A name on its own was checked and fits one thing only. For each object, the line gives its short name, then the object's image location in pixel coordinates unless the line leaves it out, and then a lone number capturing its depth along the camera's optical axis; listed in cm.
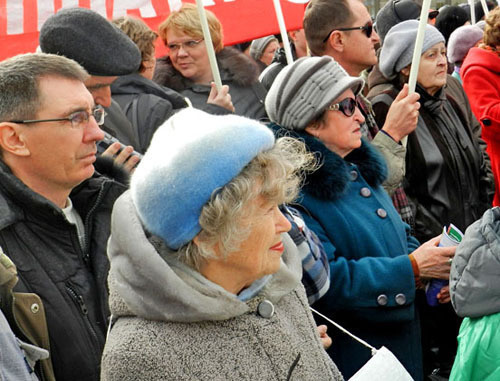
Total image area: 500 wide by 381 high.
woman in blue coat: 313
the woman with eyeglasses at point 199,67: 501
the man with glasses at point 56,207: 256
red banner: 446
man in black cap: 359
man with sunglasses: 454
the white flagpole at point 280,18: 477
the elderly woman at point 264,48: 822
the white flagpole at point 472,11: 795
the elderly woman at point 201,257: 194
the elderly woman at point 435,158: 426
